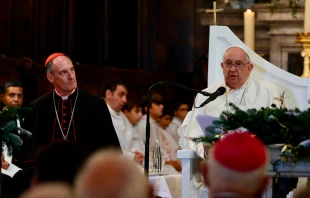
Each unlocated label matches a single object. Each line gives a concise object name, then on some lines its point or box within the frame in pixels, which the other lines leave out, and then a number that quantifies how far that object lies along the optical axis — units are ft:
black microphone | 41.41
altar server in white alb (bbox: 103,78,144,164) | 73.49
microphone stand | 41.09
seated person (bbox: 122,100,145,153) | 78.94
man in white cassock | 50.01
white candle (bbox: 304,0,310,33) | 57.31
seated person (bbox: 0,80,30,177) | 64.34
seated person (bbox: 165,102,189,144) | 88.67
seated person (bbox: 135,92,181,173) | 82.90
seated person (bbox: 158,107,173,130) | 88.78
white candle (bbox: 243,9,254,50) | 62.27
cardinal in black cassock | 51.27
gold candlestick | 57.49
